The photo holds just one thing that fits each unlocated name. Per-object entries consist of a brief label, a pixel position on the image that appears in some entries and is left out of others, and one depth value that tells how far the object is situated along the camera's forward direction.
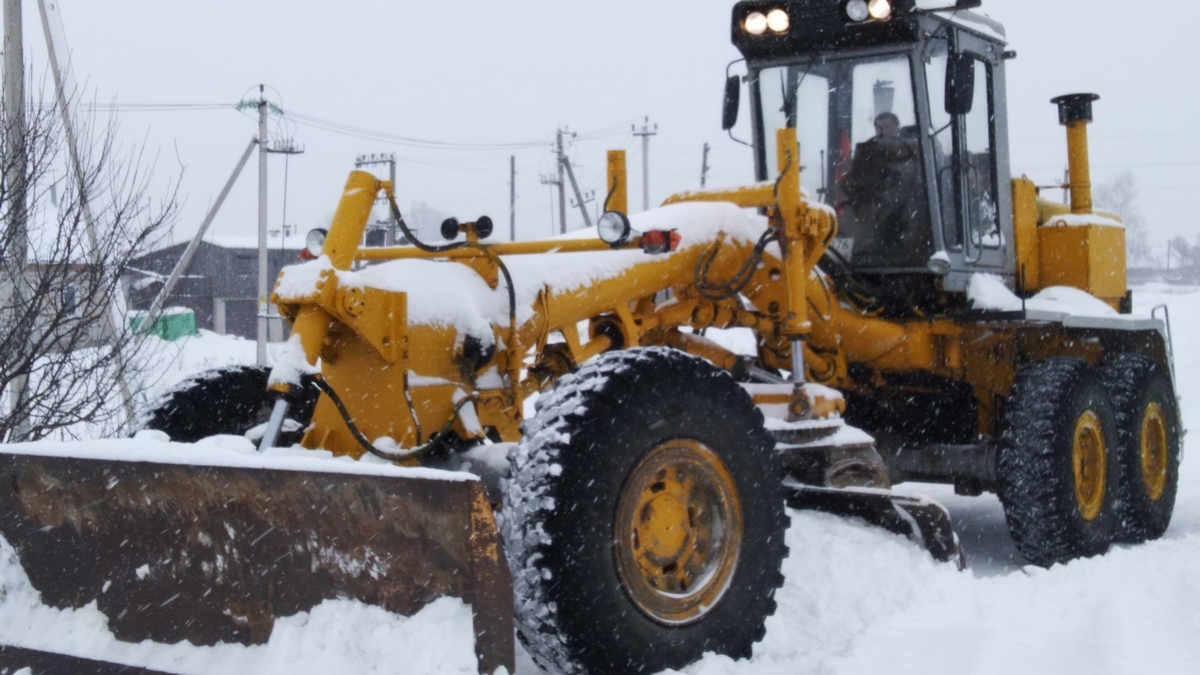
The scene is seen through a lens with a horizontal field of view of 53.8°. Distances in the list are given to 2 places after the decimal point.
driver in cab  6.76
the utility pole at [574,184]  29.86
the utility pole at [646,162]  36.84
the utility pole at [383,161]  37.34
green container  8.85
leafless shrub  7.23
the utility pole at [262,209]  24.24
